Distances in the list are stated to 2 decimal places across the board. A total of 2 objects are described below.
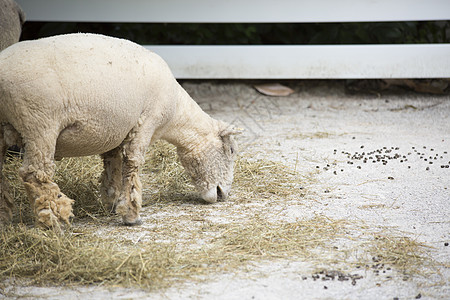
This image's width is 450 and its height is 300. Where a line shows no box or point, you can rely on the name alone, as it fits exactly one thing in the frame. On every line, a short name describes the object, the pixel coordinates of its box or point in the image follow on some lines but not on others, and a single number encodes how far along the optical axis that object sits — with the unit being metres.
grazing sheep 7.11
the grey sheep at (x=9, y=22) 10.82
